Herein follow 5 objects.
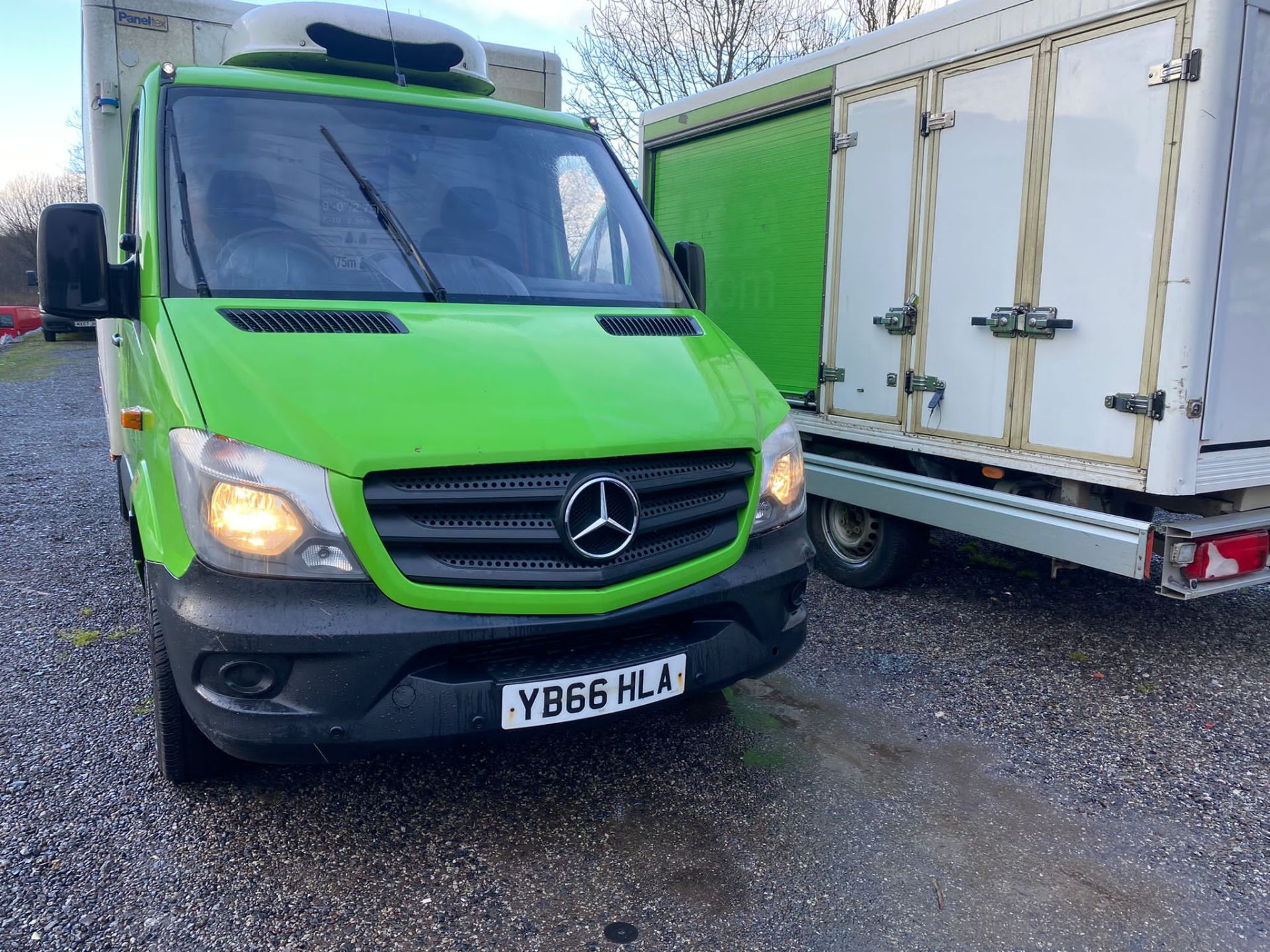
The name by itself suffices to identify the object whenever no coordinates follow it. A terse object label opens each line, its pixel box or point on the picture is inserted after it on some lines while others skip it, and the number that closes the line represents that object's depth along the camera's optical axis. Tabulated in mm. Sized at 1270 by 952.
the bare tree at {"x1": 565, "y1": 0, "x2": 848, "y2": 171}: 20562
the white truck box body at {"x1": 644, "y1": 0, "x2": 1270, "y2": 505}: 3734
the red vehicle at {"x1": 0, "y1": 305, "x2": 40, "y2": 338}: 29031
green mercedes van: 2426
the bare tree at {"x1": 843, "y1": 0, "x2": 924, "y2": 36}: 19672
